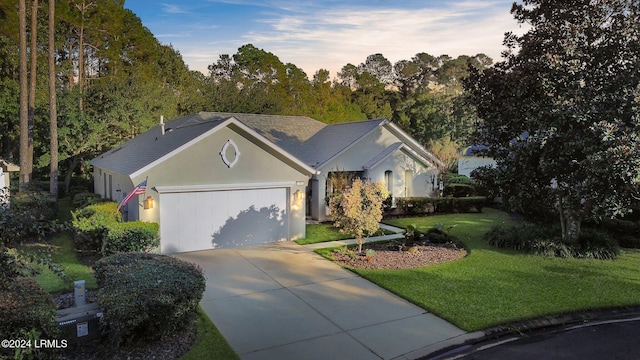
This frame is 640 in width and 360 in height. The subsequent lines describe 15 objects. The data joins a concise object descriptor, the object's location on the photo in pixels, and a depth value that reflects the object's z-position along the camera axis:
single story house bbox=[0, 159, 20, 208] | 19.39
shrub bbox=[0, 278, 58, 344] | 5.58
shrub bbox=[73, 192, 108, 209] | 17.69
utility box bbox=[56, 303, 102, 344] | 6.78
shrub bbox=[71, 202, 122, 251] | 12.44
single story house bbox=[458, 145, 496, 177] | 33.56
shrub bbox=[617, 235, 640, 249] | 14.66
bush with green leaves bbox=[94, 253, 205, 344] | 6.54
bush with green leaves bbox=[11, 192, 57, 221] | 16.99
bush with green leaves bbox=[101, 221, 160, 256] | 11.93
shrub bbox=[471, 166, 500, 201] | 14.58
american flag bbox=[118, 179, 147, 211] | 12.52
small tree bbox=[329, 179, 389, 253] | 12.69
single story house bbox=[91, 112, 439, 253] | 13.53
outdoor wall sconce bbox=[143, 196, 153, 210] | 13.12
